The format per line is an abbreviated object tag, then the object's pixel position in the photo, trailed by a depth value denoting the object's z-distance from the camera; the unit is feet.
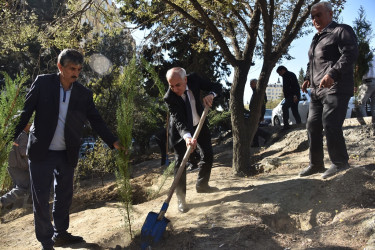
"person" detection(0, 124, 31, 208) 19.70
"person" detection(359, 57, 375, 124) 21.81
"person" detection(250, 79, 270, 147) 31.55
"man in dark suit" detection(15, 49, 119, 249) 10.43
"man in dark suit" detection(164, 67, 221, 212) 13.02
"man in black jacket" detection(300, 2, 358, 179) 12.21
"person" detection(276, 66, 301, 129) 28.76
